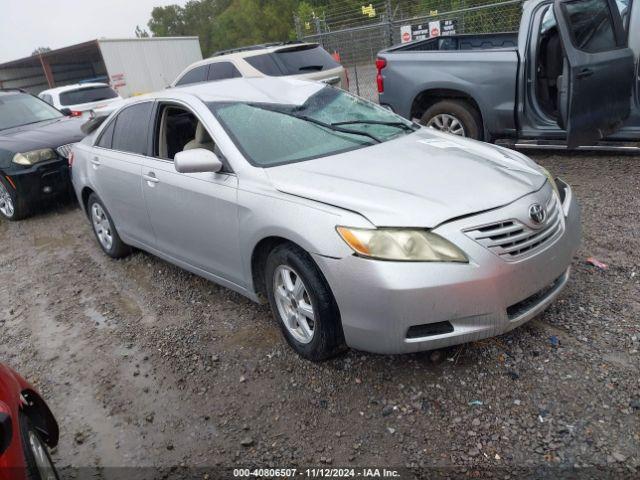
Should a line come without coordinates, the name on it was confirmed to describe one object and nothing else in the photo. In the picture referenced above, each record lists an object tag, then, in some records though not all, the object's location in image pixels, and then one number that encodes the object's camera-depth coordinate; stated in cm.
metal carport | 3008
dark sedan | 682
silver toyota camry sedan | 253
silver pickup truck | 497
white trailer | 2228
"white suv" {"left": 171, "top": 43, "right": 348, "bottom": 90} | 859
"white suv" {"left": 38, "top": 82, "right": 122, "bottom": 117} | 1305
